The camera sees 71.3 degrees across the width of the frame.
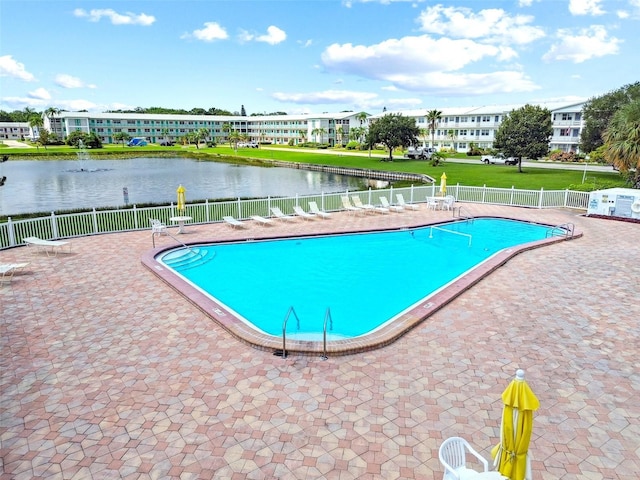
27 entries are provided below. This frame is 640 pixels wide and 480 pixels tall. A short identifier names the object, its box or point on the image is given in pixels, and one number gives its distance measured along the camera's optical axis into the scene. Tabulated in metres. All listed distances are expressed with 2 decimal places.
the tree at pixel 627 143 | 25.23
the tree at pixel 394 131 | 62.94
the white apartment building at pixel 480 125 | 65.94
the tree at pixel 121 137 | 115.00
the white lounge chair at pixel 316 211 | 20.92
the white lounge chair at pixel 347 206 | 21.73
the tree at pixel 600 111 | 42.59
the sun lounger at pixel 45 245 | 13.90
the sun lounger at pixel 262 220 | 19.23
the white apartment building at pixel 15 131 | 145.45
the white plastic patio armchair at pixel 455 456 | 4.38
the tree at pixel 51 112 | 116.25
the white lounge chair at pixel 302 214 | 20.63
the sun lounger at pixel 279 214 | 20.14
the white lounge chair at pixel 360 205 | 22.14
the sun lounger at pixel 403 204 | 23.33
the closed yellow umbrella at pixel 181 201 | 17.56
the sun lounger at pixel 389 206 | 22.81
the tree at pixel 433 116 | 73.19
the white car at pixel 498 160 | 54.12
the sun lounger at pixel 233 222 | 18.50
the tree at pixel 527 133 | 43.25
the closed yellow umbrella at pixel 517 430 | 4.20
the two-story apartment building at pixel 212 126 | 113.50
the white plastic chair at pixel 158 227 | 16.53
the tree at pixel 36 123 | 120.30
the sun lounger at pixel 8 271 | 11.43
